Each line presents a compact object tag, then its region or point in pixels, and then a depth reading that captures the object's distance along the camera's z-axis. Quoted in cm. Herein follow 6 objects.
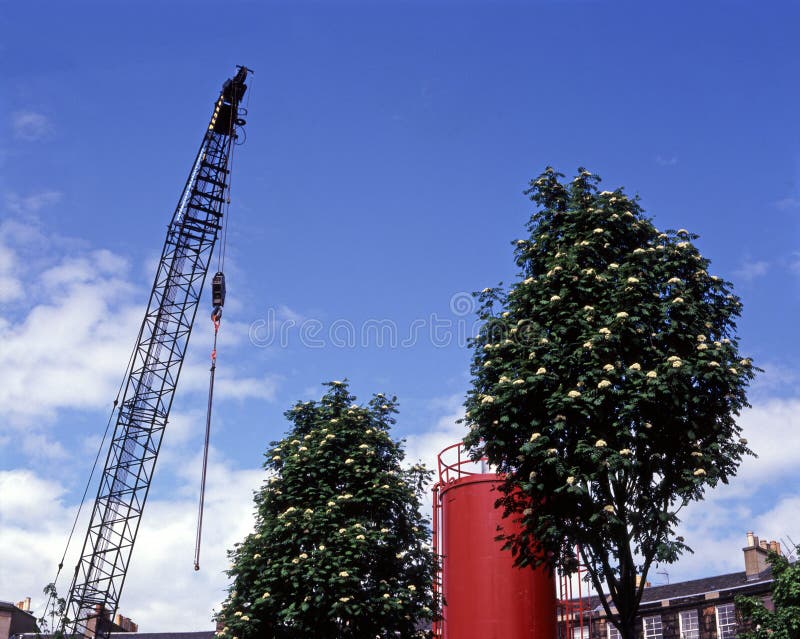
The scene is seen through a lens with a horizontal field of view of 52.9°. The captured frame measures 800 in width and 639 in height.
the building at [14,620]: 6488
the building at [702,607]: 4516
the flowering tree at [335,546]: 2519
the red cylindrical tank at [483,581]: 2644
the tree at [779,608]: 3159
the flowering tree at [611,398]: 1759
